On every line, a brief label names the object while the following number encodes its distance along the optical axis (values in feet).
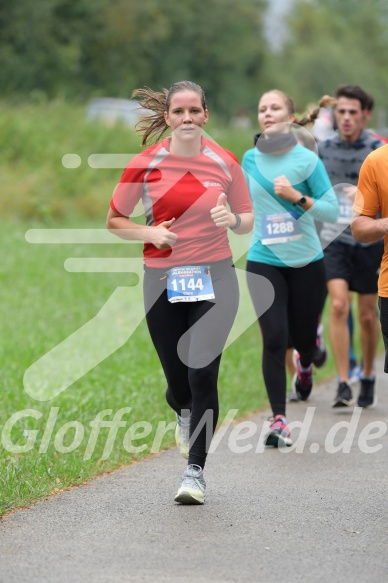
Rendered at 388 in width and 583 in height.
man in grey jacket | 64.59
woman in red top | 41.73
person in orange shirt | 38.96
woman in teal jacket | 53.47
